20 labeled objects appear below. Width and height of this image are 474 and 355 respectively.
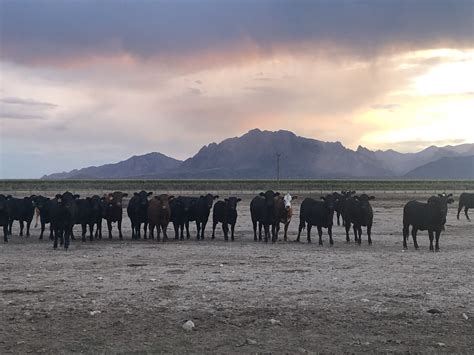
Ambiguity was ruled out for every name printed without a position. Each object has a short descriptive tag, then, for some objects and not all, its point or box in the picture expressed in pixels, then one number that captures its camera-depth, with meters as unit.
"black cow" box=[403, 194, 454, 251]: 21.81
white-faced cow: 26.04
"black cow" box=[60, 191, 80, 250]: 21.81
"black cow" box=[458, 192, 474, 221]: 38.66
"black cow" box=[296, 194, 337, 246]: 24.22
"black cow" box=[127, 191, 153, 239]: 26.27
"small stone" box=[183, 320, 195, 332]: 10.05
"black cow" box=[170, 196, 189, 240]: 26.42
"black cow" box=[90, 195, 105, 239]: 25.19
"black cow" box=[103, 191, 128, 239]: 26.80
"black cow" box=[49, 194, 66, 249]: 21.78
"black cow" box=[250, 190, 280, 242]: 25.31
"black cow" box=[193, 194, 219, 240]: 26.82
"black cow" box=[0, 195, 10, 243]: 25.33
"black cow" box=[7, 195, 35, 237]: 27.02
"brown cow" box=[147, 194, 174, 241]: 25.36
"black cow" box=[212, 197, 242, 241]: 25.75
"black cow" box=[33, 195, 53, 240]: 26.15
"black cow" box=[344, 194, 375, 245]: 23.86
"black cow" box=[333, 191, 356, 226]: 27.95
